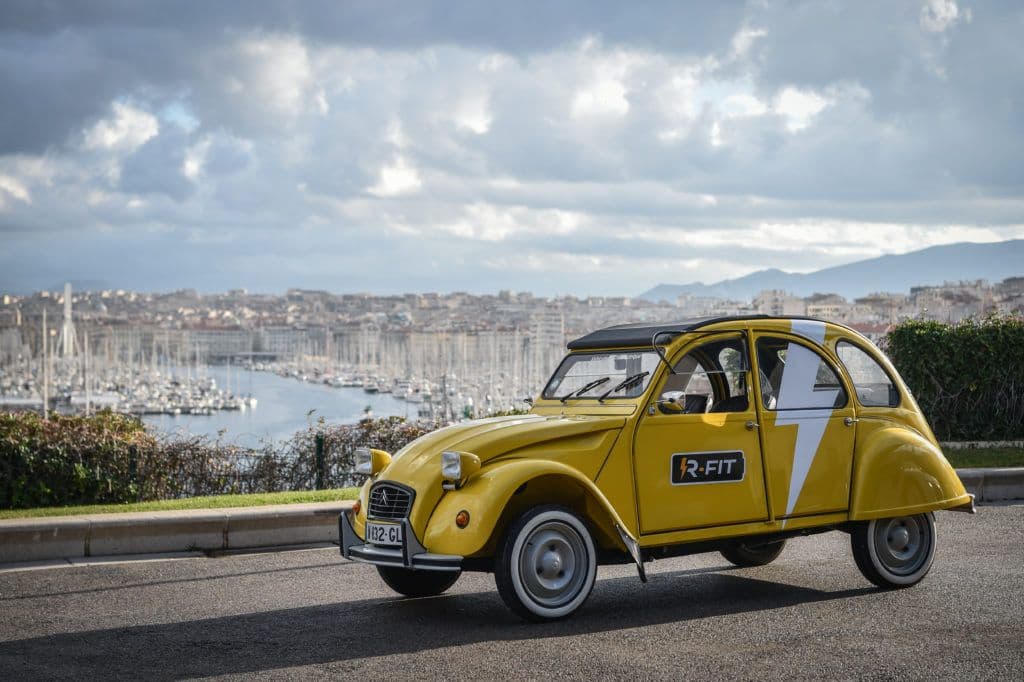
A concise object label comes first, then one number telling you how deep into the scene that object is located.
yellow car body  8.14
